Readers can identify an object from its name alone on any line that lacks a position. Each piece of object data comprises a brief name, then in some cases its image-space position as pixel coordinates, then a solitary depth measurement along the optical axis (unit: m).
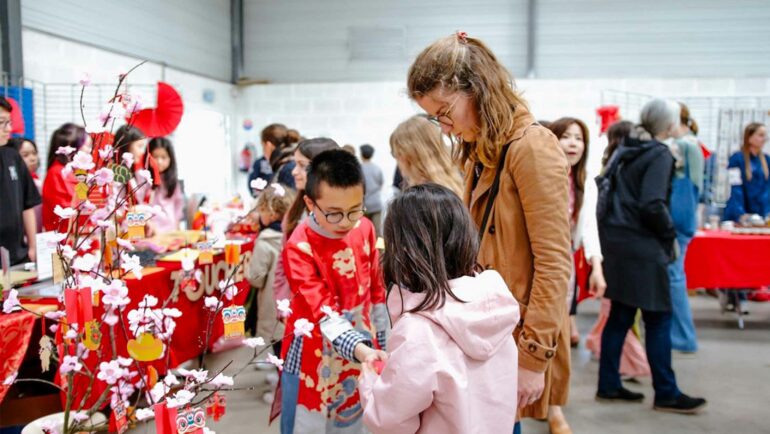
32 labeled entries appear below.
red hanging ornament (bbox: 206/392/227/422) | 1.39
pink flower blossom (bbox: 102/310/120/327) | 1.45
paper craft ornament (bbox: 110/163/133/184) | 1.52
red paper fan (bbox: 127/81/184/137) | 2.15
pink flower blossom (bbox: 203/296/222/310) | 1.36
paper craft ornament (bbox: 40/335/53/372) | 1.63
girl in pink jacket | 1.20
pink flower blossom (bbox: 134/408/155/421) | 1.22
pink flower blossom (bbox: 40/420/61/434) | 1.37
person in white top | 3.05
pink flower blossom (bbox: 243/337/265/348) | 1.42
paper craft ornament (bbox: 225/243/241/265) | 2.33
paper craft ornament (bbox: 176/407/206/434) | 1.16
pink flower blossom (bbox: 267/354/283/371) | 1.44
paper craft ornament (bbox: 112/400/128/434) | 1.30
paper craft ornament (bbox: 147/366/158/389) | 1.42
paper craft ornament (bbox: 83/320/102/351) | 1.30
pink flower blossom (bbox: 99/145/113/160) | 1.27
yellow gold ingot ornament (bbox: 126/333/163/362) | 1.16
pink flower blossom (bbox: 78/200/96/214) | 1.33
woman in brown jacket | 1.38
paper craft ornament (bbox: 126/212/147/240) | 1.75
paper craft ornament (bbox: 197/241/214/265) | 2.28
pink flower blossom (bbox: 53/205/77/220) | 1.24
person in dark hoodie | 2.88
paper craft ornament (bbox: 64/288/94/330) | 1.21
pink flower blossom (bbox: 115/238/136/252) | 1.33
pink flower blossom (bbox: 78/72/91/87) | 1.30
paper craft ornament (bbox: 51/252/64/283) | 1.95
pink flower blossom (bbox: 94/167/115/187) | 1.25
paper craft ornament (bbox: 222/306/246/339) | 1.38
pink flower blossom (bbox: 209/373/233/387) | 1.31
